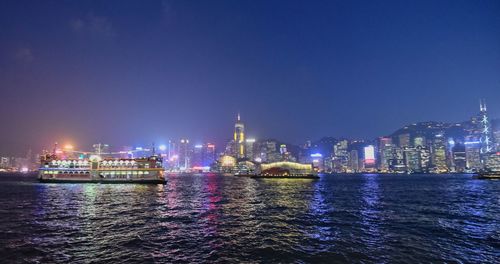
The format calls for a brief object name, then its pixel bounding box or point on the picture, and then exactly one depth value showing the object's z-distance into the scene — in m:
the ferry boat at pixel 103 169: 118.69
